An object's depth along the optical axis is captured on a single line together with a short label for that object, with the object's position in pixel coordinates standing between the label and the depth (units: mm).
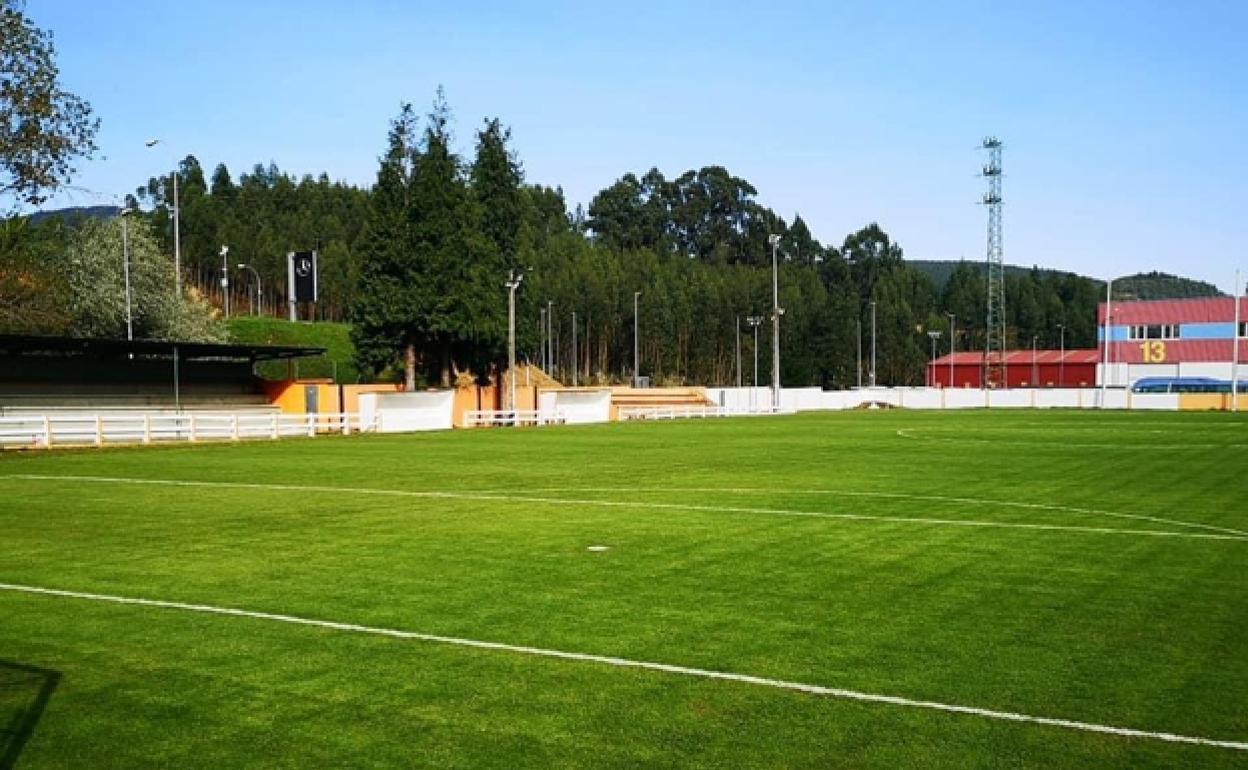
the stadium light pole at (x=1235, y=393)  72875
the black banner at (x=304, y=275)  81438
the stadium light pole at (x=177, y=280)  73675
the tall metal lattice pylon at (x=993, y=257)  103125
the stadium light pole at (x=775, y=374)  68375
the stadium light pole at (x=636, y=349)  115625
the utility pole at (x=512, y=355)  57391
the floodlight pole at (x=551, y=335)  121938
